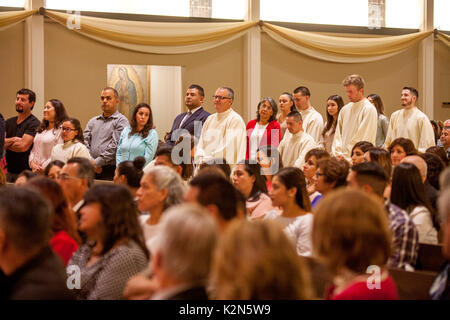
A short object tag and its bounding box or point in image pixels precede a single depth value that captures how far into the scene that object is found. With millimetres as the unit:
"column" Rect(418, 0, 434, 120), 11961
